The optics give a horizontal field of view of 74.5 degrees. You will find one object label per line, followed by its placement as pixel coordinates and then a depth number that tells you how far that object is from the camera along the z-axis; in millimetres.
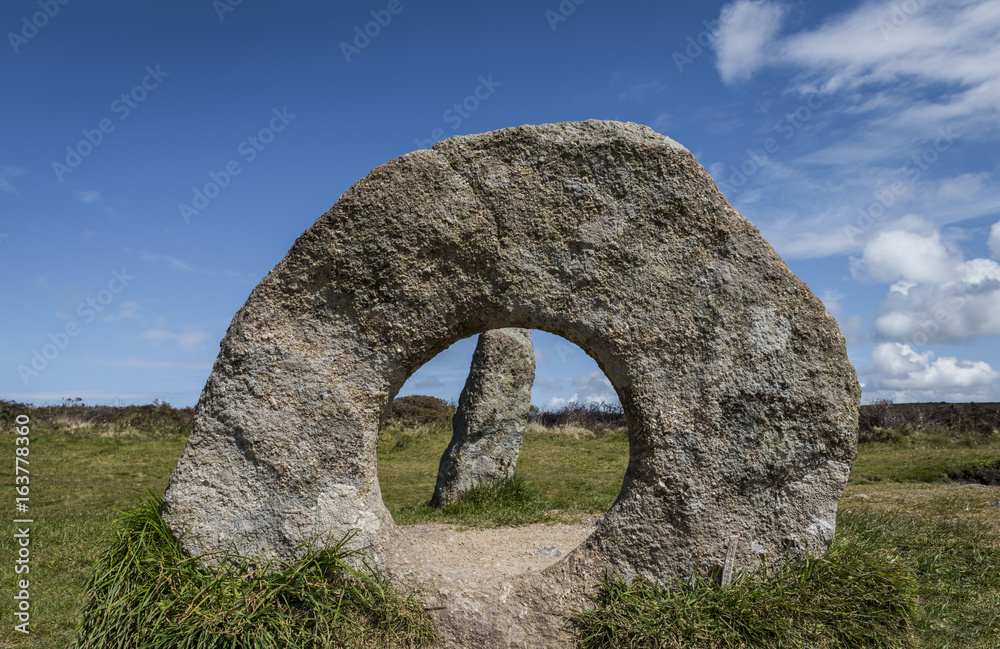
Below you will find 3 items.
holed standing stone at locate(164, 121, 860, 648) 4559
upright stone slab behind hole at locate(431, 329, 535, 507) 10141
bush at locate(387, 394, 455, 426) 24125
